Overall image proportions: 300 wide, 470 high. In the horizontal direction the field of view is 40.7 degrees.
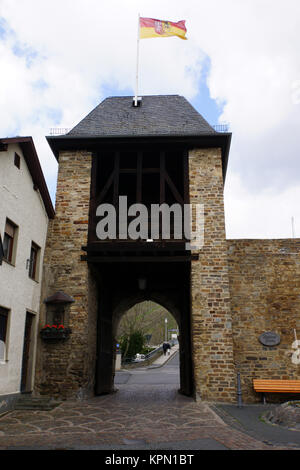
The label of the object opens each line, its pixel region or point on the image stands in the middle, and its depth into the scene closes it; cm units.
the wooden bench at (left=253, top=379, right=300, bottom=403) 921
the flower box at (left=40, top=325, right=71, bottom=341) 929
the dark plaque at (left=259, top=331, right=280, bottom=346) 988
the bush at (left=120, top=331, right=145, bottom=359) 2589
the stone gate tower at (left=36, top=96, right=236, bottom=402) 923
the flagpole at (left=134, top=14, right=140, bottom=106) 1325
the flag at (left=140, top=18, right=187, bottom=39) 1278
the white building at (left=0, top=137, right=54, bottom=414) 798
